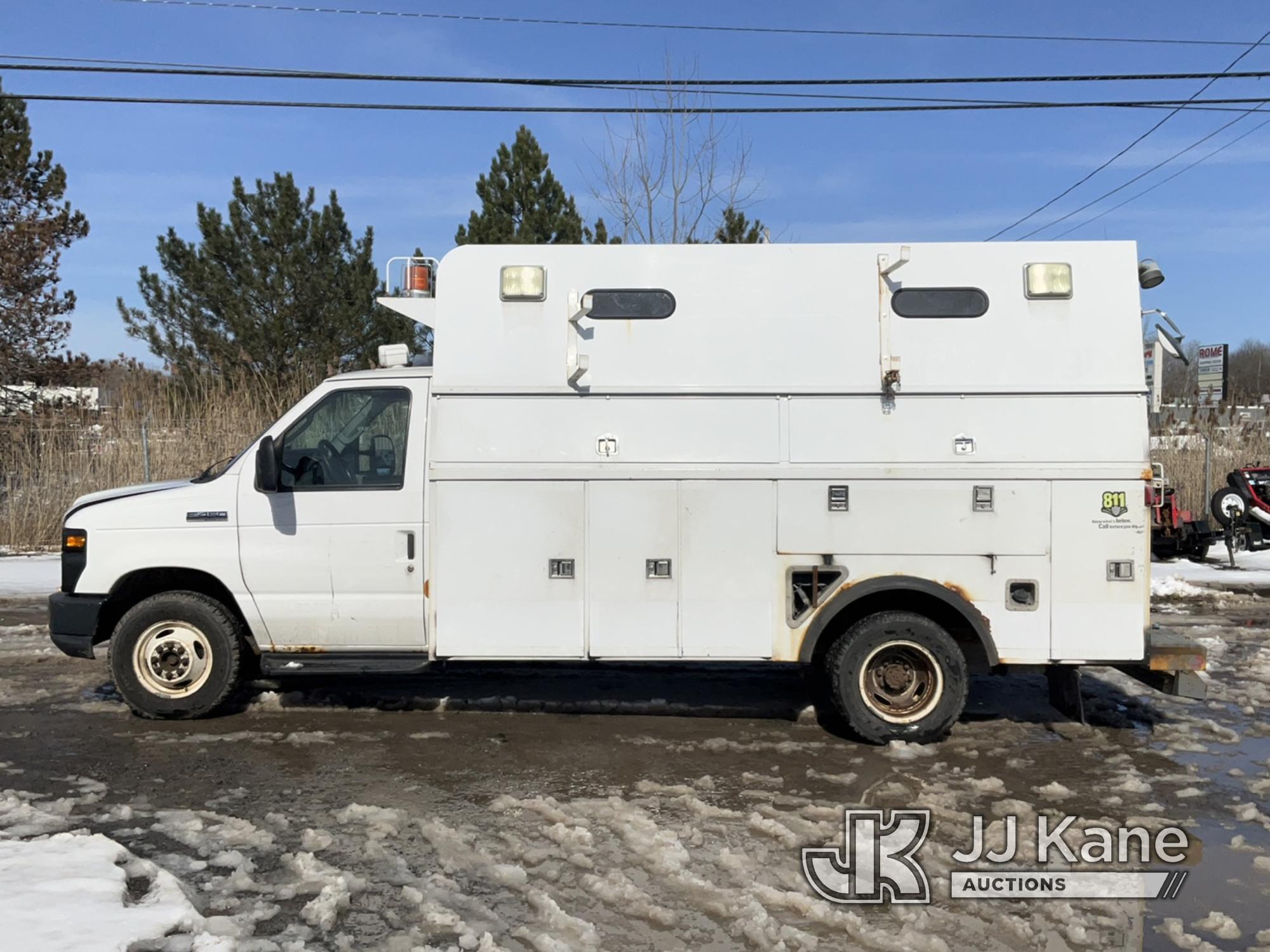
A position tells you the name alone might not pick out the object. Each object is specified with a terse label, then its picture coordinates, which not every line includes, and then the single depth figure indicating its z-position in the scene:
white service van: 6.10
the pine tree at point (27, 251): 20.44
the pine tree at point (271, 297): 22.69
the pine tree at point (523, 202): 20.67
